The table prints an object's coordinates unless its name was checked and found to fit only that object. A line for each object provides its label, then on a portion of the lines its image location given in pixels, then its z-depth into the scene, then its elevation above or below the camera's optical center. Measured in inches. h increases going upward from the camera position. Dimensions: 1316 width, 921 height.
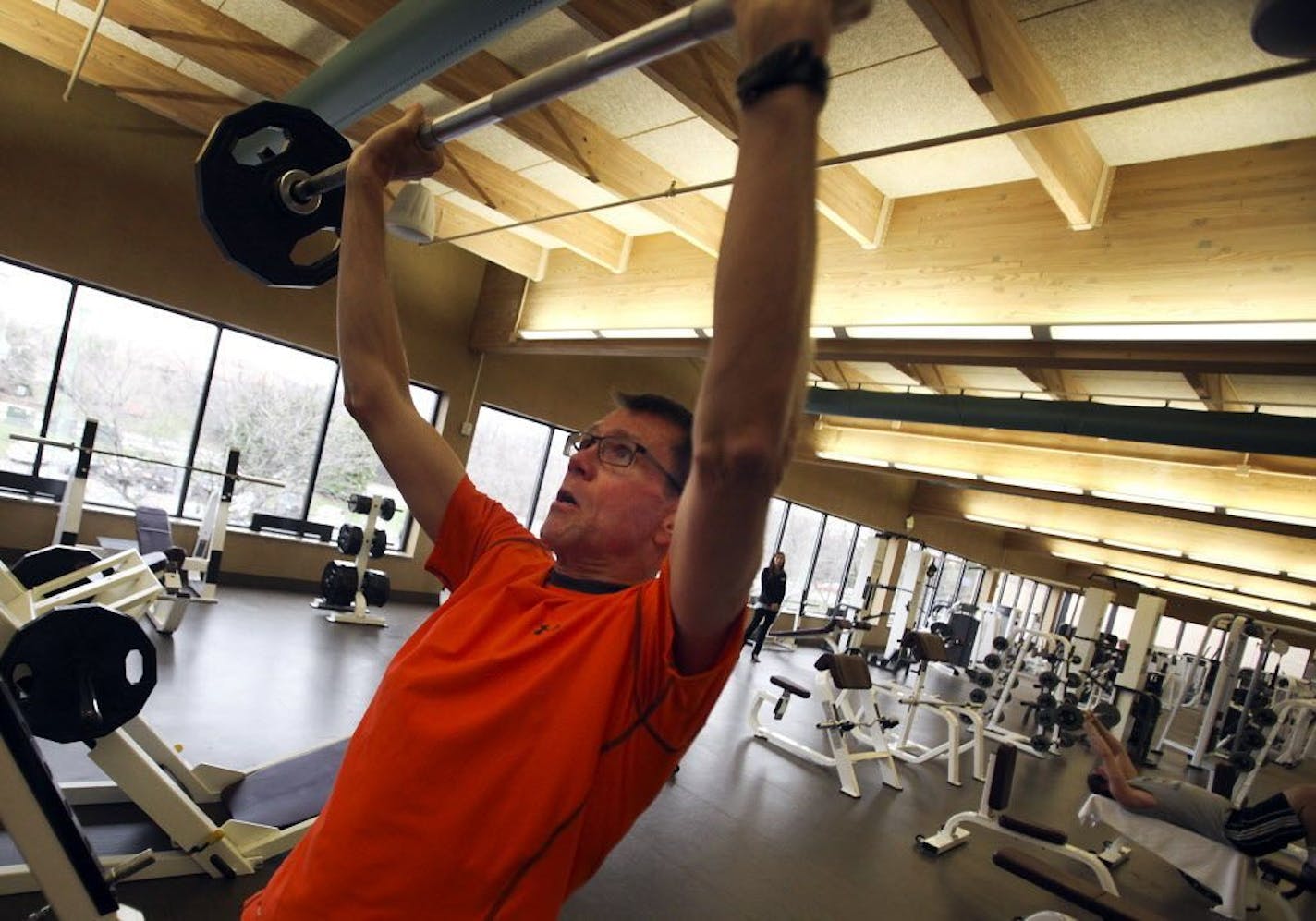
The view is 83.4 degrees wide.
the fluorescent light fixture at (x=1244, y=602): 503.9 -10.9
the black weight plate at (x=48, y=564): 119.8 -44.2
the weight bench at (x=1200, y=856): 133.2 -50.5
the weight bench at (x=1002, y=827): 126.7 -51.1
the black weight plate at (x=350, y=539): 222.2 -51.7
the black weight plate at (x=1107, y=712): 255.4 -54.3
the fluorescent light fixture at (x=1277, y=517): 213.8 +22.3
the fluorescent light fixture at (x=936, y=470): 292.9 +15.2
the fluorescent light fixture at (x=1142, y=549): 364.2 +6.1
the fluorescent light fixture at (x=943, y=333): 129.6 +32.3
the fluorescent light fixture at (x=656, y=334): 189.5 +26.9
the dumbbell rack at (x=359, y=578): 217.5 -61.6
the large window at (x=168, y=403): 190.7 -23.5
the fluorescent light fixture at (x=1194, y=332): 102.8 +35.2
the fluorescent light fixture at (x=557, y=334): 213.5 +23.9
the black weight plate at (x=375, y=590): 220.5 -64.2
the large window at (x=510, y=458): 284.4 -21.4
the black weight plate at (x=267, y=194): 42.4 +8.4
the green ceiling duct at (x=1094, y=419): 146.9 +29.2
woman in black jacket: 319.6 -56.6
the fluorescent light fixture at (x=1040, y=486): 273.5 +18.3
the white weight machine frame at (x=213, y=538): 191.5 -54.3
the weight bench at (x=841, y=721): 176.2 -57.9
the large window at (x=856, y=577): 466.3 -54.8
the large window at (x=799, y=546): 423.5 -40.1
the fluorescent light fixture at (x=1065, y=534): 385.1 +3.6
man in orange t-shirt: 17.7 -7.1
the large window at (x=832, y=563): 446.6 -47.4
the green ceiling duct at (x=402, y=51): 80.6 +40.1
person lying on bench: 122.1 -41.1
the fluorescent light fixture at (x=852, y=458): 315.6 +12.6
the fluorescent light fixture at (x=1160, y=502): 242.9 +20.7
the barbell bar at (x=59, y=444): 132.9 -29.9
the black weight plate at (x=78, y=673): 73.9 -37.8
